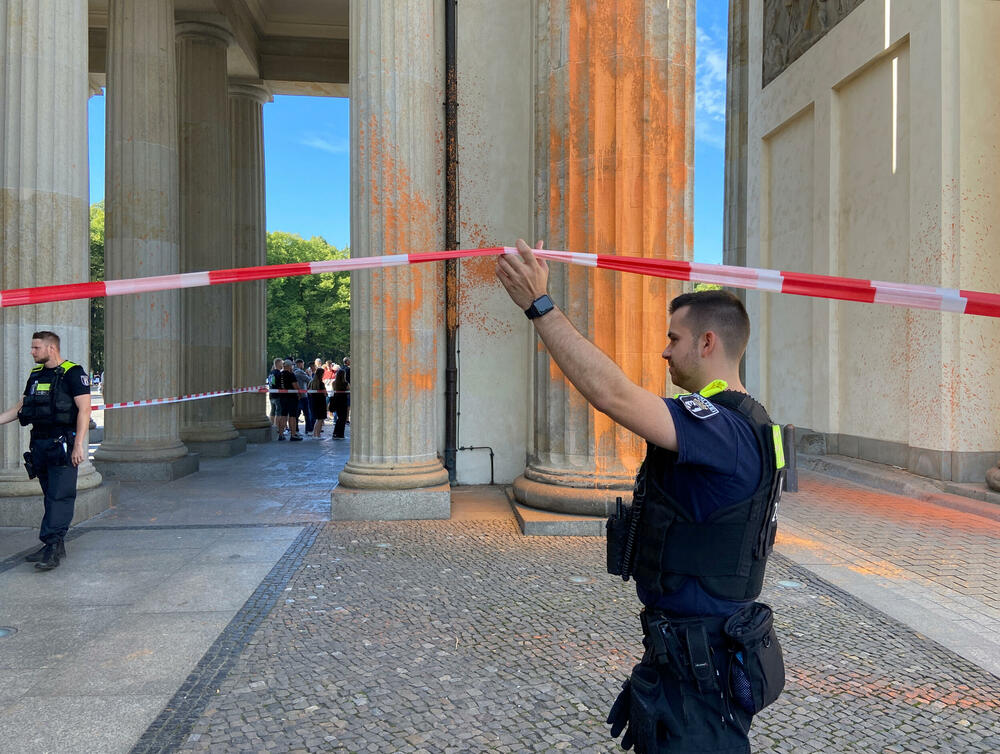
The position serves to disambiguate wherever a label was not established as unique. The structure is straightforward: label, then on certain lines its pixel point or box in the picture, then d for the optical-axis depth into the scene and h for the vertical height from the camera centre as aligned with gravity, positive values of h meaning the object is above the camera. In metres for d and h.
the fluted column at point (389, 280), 7.91 +0.86
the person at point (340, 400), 17.30 -1.01
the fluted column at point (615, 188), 7.57 +1.80
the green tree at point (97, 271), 41.03 +4.99
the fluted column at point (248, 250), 16.47 +2.51
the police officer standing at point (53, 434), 6.10 -0.65
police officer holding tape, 1.97 -0.53
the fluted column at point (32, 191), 7.46 +1.73
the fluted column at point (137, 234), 10.73 +1.84
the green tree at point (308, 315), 55.75 +3.35
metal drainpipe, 9.64 +1.70
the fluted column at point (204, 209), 14.09 +2.94
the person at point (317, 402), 18.56 -1.14
